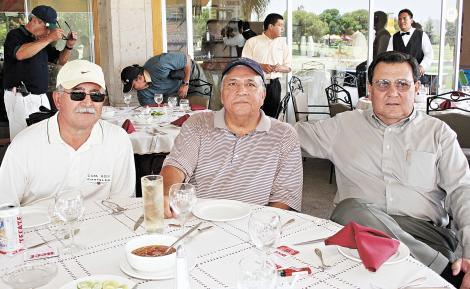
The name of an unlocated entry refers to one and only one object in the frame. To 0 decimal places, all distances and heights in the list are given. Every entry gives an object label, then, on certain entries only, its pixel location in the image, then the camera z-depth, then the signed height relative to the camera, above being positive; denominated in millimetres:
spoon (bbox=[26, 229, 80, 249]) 1648 -598
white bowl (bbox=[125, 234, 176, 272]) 1426 -572
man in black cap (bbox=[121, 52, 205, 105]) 5566 -138
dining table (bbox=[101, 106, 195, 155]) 3750 -503
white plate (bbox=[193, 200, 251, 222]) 1888 -581
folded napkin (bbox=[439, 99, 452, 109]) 4949 -438
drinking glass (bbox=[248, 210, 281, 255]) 1573 -540
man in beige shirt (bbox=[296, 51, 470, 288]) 2344 -489
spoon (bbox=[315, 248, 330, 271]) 1516 -618
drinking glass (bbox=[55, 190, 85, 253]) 1667 -491
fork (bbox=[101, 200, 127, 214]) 1996 -581
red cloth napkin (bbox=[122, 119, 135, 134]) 3816 -471
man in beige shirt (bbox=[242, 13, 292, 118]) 7445 +171
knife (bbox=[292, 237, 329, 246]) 1674 -608
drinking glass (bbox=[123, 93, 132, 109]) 5156 -324
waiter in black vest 7367 +312
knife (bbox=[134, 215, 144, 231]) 1838 -594
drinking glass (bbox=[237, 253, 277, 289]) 1293 -564
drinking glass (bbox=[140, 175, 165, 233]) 1770 -506
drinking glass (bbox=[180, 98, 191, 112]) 4984 -405
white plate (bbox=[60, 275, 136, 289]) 1360 -595
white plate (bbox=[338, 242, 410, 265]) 1533 -612
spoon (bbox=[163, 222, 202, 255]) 1553 -581
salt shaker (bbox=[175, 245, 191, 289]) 1174 -488
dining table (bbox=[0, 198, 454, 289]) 1421 -611
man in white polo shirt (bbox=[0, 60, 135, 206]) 2273 -390
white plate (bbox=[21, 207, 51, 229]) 1814 -571
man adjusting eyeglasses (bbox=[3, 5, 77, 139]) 4922 +27
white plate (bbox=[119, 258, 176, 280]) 1420 -606
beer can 1518 -504
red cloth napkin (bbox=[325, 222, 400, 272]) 1483 -569
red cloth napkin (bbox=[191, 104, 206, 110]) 5012 -436
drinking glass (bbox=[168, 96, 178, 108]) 5107 -379
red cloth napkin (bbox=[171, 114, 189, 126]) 4113 -462
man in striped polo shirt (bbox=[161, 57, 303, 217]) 2455 -447
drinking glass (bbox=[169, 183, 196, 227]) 1806 -499
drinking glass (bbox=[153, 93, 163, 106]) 5129 -337
